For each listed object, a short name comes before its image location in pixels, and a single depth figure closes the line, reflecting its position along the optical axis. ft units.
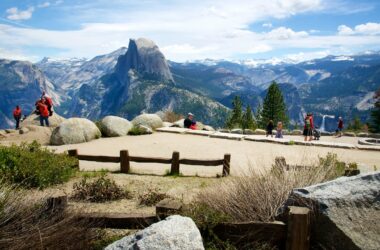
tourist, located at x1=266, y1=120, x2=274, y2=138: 99.91
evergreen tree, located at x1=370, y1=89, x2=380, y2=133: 210.18
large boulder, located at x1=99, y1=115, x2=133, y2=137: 82.69
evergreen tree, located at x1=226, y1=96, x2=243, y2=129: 257.96
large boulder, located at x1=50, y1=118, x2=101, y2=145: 74.13
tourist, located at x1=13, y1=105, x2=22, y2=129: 101.76
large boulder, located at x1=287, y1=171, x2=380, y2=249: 18.03
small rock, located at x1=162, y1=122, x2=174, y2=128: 100.48
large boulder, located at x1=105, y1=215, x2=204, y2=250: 15.99
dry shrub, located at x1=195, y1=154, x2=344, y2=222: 21.16
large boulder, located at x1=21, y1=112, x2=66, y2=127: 97.19
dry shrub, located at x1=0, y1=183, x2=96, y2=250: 17.66
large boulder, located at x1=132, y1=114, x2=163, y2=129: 94.79
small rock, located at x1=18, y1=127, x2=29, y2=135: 82.33
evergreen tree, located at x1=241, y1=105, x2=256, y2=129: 242.99
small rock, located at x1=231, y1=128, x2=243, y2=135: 114.60
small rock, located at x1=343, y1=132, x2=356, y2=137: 119.81
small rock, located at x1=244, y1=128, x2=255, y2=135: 114.88
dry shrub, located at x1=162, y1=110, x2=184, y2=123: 122.56
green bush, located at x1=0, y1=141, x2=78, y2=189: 37.40
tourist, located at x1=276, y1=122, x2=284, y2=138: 94.68
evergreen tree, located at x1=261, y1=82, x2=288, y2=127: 248.93
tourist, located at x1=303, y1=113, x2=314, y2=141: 89.74
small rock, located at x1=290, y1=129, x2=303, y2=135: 122.21
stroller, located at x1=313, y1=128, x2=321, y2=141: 97.26
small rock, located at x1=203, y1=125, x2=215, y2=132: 107.24
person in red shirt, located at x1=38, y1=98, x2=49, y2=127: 90.48
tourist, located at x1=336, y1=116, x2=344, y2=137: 114.77
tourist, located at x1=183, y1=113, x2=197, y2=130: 98.48
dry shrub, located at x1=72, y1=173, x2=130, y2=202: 33.58
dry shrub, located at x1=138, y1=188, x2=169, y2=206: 32.17
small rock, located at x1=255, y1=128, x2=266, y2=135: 117.70
